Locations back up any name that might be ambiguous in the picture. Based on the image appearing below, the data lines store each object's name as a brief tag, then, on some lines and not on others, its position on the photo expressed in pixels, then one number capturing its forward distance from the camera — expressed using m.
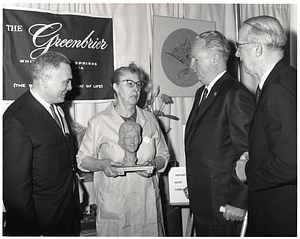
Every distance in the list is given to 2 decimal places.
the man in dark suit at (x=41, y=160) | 1.76
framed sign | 3.35
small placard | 2.52
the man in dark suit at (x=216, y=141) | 1.79
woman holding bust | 2.22
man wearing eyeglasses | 1.39
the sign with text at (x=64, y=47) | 2.70
